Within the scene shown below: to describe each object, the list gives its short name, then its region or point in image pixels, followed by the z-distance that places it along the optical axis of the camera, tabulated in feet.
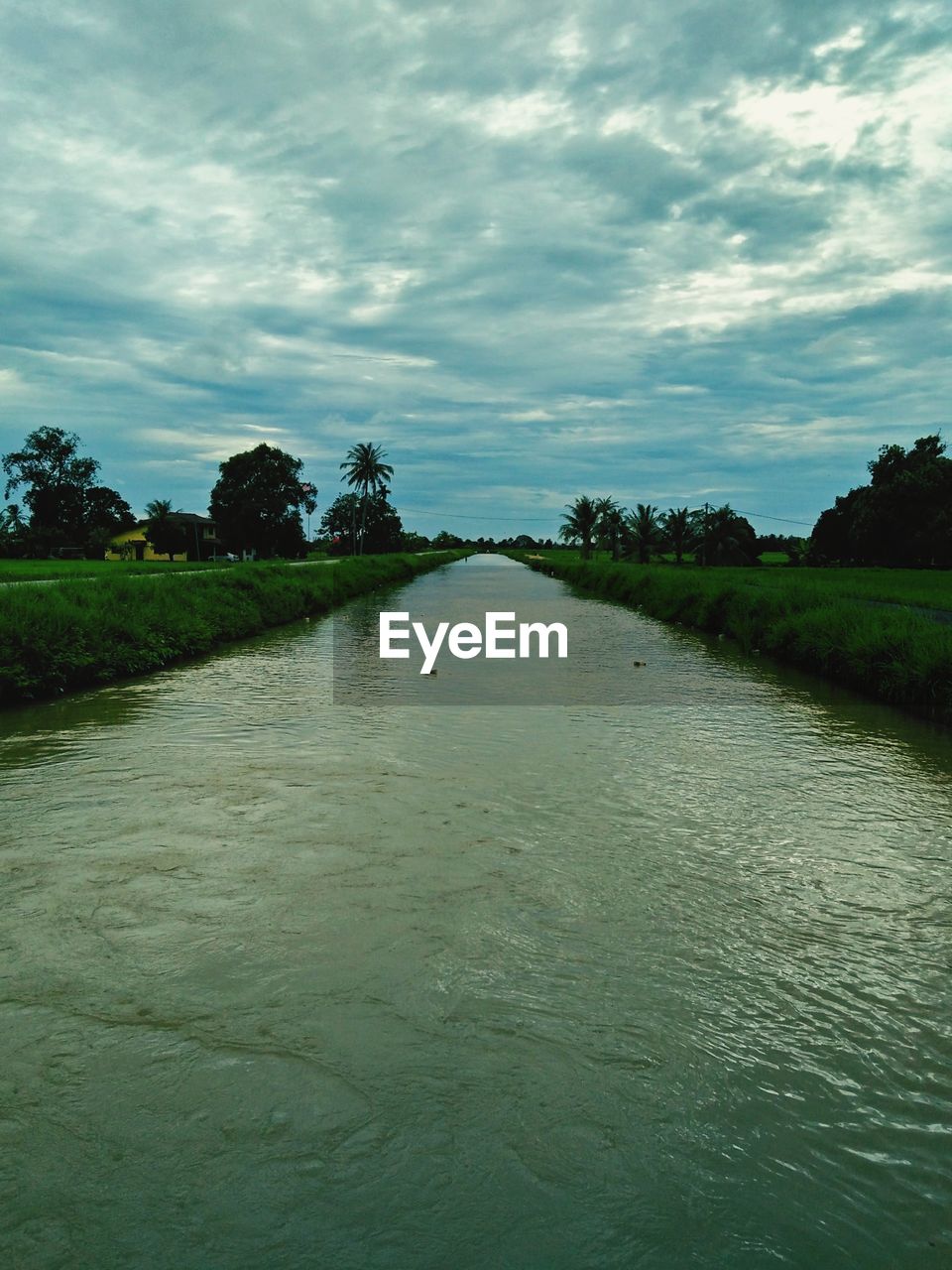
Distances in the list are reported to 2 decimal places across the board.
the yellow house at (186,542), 230.07
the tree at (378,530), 301.22
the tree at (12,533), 192.32
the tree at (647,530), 242.37
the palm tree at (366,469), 280.10
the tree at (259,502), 221.25
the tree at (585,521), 299.99
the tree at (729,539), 213.66
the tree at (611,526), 275.39
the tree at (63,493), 241.76
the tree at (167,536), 220.64
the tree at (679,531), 236.22
